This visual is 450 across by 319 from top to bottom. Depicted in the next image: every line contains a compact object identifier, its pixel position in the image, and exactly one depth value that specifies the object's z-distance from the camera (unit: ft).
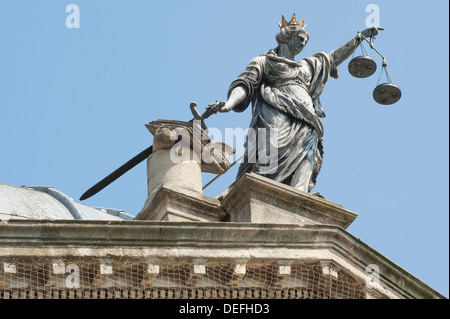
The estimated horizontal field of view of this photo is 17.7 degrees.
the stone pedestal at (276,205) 67.26
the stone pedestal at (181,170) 68.39
